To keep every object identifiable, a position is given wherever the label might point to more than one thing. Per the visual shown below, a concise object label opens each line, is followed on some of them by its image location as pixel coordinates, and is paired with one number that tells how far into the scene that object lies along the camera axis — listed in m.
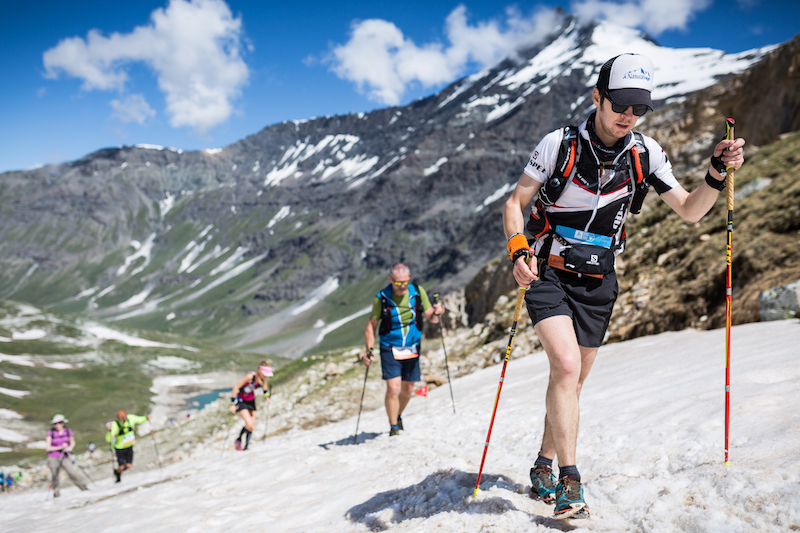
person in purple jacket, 17.16
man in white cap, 3.95
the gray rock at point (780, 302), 9.11
